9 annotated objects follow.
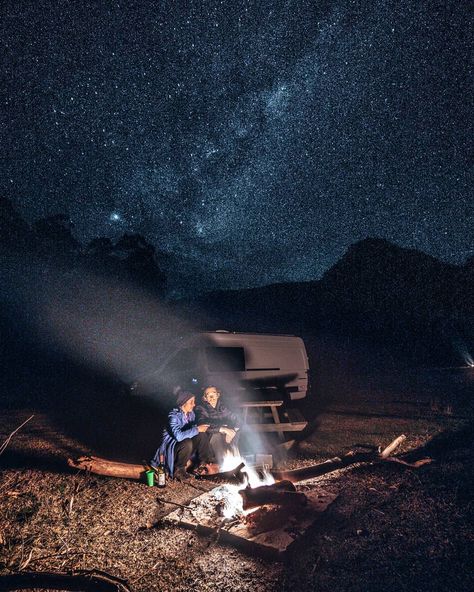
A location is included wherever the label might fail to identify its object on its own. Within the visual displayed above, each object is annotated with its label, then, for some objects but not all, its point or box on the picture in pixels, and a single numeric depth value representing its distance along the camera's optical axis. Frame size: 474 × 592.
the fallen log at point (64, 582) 3.03
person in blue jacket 5.72
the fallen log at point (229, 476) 5.37
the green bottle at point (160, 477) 5.32
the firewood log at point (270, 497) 4.33
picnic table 6.59
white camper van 7.45
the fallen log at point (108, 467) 5.14
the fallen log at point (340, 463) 5.40
